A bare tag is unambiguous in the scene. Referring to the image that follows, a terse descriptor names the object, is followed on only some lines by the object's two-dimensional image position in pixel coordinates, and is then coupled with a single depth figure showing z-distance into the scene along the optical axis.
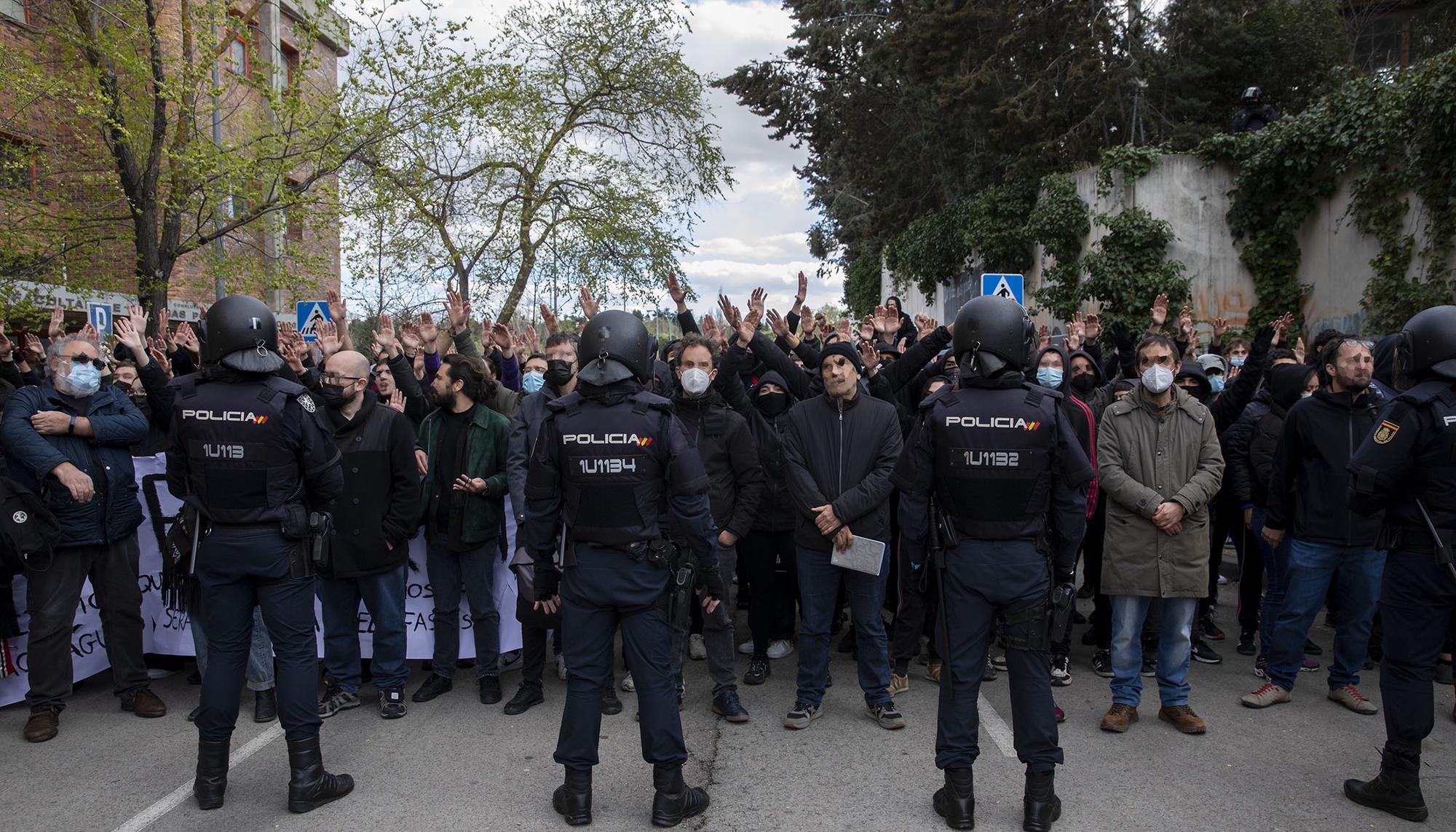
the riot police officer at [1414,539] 4.03
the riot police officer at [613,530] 4.03
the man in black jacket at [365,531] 5.36
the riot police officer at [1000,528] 3.99
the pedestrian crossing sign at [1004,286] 11.81
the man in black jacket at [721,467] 5.34
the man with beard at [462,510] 5.63
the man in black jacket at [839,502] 5.18
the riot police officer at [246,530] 4.20
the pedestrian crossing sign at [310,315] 12.31
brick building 12.04
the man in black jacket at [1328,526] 5.19
